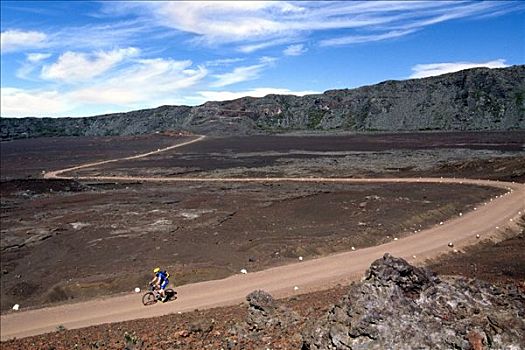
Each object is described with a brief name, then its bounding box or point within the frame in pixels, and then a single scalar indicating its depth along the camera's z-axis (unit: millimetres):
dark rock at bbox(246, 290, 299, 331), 11344
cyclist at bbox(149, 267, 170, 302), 19406
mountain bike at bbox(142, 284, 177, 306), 19766
